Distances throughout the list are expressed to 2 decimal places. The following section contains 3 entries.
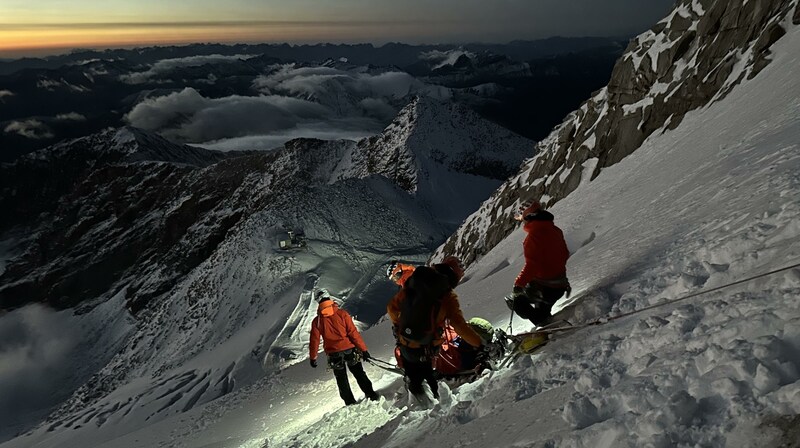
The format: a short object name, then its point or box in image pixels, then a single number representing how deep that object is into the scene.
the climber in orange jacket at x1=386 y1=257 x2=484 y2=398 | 5.12
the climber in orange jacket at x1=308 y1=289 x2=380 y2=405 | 7.96
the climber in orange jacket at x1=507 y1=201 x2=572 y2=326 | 5.89
